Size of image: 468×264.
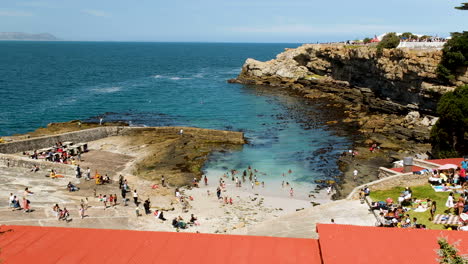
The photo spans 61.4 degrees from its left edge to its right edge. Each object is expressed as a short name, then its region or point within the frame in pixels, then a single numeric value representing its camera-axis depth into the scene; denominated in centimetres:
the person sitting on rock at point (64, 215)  2428
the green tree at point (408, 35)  7552
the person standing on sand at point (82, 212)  2523
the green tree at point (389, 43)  6931
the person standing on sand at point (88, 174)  3339
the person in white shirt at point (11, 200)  2453
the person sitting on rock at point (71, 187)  3008
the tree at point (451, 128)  3938
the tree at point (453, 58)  5362
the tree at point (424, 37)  7146
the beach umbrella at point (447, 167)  2722
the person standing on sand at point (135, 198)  2943
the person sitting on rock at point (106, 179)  3326
